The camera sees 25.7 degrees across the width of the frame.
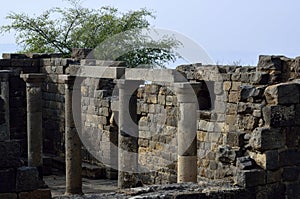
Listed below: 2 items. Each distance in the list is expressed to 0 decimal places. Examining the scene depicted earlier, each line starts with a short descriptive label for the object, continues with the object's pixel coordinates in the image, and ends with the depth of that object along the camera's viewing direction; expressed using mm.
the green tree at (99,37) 32500
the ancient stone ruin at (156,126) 8430
